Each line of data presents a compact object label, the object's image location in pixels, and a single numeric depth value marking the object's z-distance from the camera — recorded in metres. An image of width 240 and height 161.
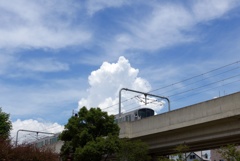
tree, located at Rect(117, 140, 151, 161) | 32.94
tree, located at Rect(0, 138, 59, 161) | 27.45
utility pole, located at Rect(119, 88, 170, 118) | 41.23
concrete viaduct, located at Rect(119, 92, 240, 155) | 27.78
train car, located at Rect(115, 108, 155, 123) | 46.69
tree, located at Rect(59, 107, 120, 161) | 33.72
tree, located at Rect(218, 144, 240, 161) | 19.30
